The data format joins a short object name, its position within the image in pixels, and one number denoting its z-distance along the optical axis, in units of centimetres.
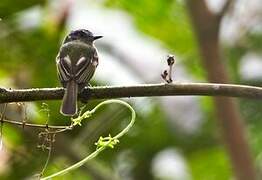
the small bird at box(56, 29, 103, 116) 580
